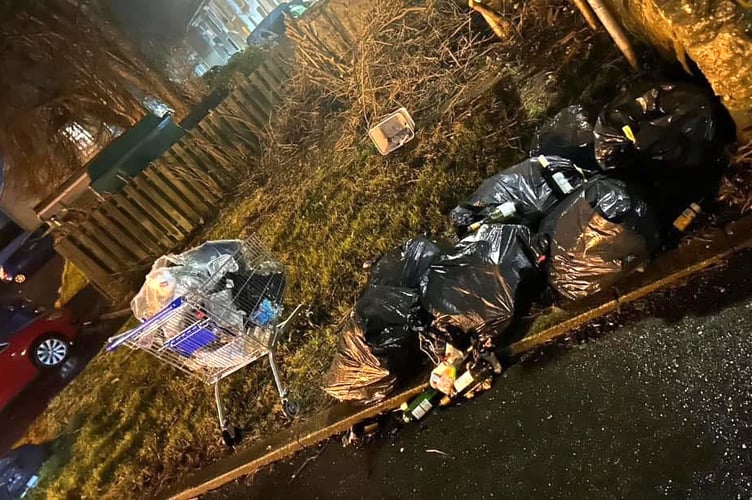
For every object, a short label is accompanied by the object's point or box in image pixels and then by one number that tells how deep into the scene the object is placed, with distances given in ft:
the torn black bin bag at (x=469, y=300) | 11.28
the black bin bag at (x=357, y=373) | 12.03
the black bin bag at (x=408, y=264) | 12.96
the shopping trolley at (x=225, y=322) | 12.39
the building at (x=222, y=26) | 87.45
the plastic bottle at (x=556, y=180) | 11.96
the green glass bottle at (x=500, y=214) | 12.17
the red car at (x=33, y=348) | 28.22
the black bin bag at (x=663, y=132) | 10.53
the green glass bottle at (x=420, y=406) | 12.05
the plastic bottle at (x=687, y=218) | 10.59
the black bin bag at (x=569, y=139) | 12.38
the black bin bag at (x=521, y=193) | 12.20
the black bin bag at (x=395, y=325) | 11.96
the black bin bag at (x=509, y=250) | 11.26
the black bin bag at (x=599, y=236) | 10.14
